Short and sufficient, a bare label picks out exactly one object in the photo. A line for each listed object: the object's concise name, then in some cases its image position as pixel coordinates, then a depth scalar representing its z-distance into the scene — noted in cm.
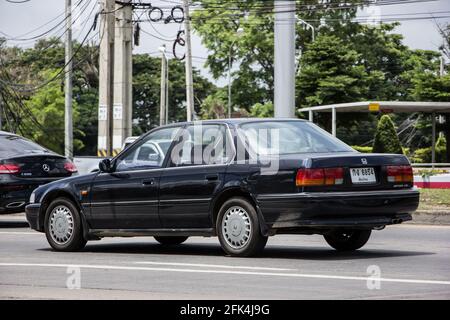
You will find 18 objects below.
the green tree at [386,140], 3853
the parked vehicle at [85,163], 2482
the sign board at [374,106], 3928
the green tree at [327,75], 5709
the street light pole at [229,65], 6462
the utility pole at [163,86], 6081
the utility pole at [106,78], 3250
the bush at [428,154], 5347
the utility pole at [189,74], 3866
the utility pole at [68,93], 3656
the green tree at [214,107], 7594
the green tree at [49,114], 8381
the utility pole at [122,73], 3238
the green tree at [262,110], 6469
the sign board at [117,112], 3222
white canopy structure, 3969
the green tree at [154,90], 9269
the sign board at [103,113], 3231
